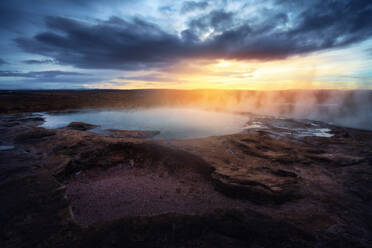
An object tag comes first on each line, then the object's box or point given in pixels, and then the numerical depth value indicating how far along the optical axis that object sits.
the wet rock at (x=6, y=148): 9.12
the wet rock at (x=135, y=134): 12.64
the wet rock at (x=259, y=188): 5.17
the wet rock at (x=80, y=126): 15.38
